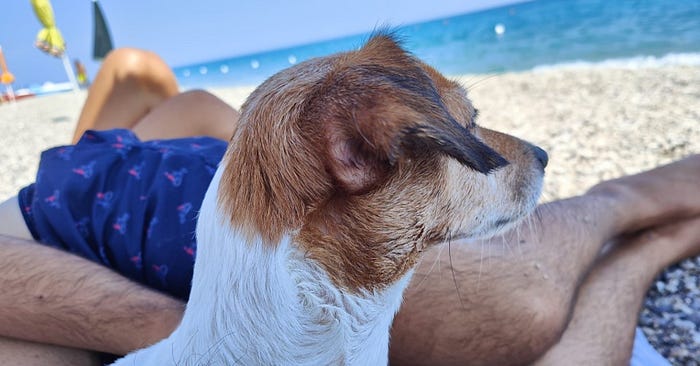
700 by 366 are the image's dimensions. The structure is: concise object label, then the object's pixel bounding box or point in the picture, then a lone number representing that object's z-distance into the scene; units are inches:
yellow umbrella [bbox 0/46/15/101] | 712.7
